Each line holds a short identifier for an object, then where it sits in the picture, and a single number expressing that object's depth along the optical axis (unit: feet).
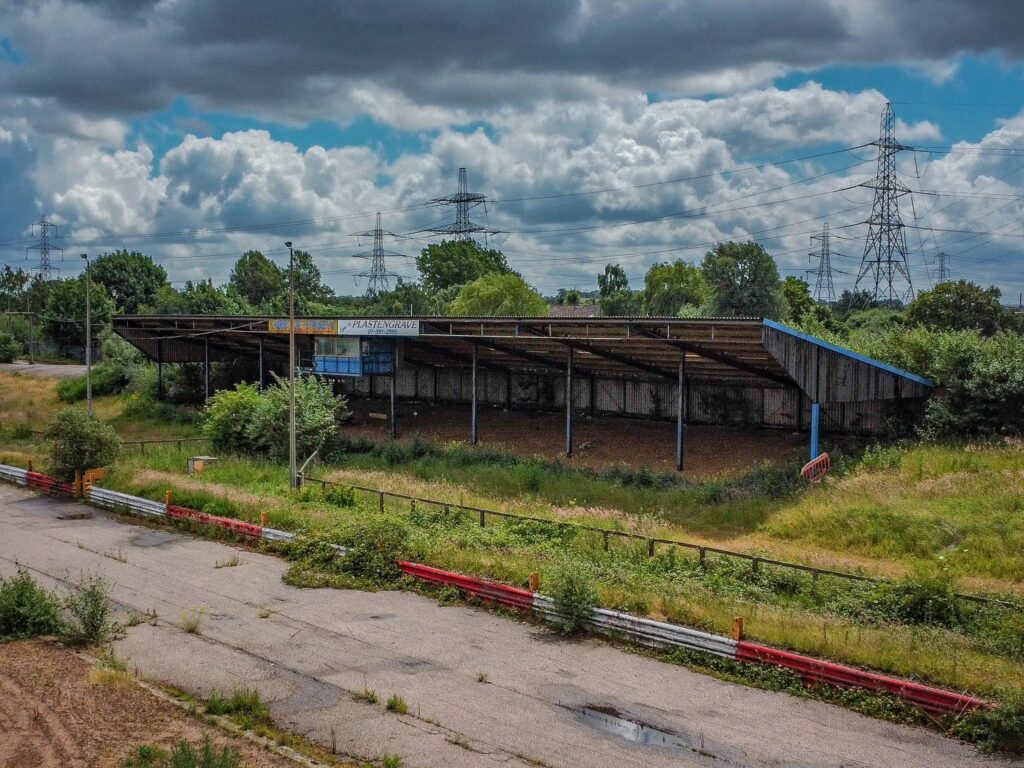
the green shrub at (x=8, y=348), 314.14
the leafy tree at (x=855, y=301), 348.24
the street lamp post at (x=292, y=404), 99.09
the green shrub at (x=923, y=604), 57.21
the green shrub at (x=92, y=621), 57.26
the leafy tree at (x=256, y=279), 469.98
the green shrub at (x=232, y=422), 134.10
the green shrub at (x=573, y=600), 58.34
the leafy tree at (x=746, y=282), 242.17
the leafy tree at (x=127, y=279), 368.07
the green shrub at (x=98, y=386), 225.35
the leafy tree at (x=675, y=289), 295.07
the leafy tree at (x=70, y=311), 316.81
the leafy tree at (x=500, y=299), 273.33
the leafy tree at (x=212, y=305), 279.49
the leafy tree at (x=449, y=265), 468.75
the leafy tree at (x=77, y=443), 111.65
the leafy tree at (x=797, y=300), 262.67
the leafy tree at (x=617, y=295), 365.20
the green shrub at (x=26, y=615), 58.54
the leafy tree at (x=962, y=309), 197.36
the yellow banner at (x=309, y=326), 153.79
